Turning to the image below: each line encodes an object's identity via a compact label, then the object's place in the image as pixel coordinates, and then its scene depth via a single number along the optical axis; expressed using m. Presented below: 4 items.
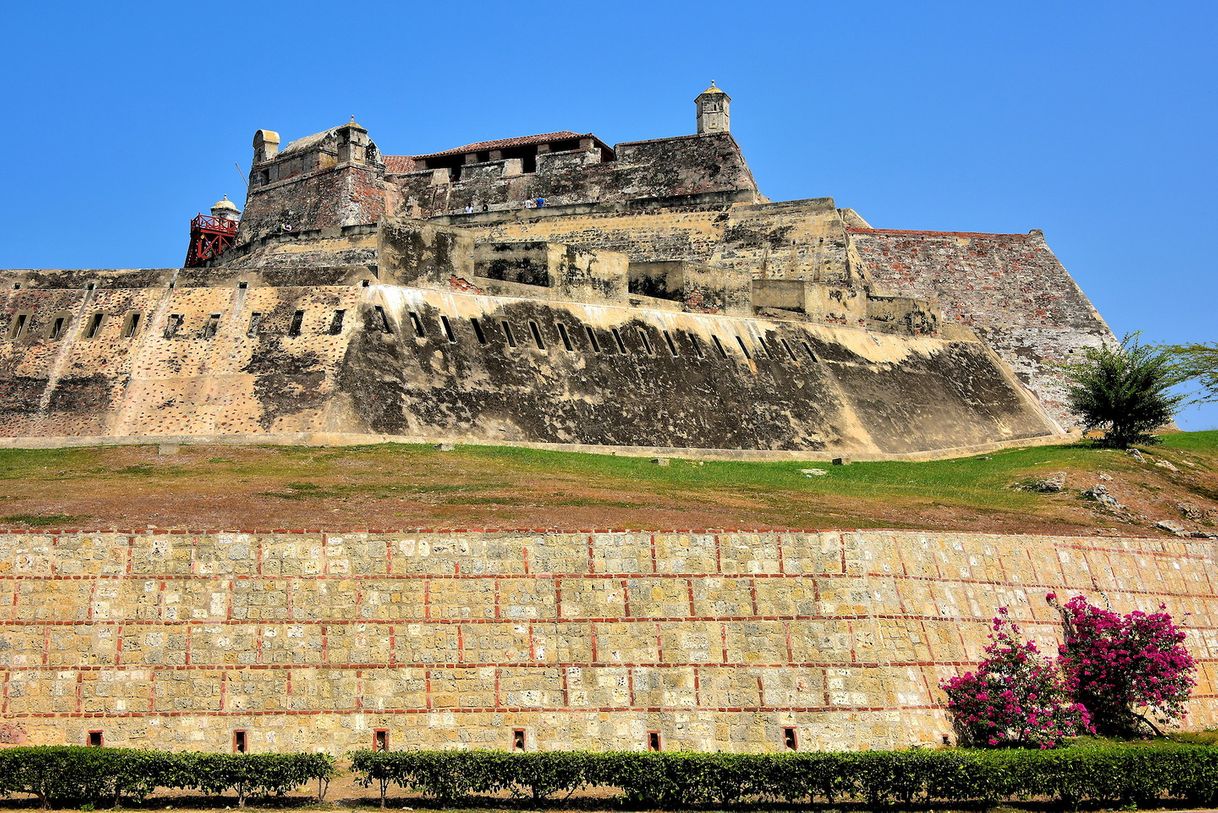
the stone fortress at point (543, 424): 26.73
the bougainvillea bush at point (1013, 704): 28.03
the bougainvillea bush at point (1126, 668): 30.80
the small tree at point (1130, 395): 50.12
